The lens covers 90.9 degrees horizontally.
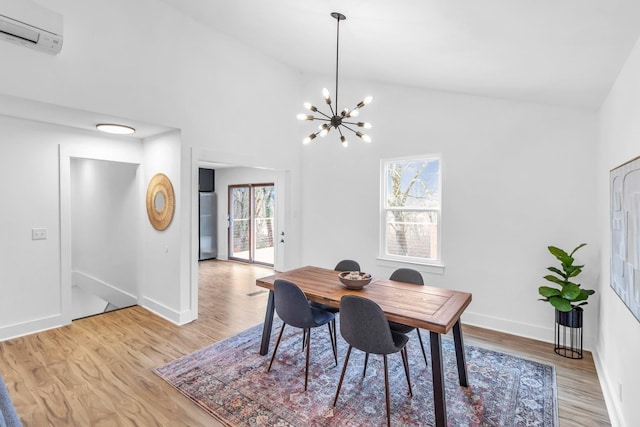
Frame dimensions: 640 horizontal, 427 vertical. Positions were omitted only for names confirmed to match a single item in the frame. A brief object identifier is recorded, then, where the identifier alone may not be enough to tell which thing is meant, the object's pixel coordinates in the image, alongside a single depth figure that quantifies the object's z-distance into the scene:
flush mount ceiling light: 3.47
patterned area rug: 2.19
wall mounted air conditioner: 2.32
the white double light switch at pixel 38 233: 3.57
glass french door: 7.41
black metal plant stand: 2.93
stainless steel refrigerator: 7.86
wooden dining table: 2.06
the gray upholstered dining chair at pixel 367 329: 2.10
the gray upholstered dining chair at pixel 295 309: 2.55
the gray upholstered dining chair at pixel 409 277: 3.03
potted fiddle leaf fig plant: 2.88
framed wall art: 1.67
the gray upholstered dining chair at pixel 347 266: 3.56
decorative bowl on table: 2.72
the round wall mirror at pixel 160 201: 3.88
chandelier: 2.63
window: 4.12
